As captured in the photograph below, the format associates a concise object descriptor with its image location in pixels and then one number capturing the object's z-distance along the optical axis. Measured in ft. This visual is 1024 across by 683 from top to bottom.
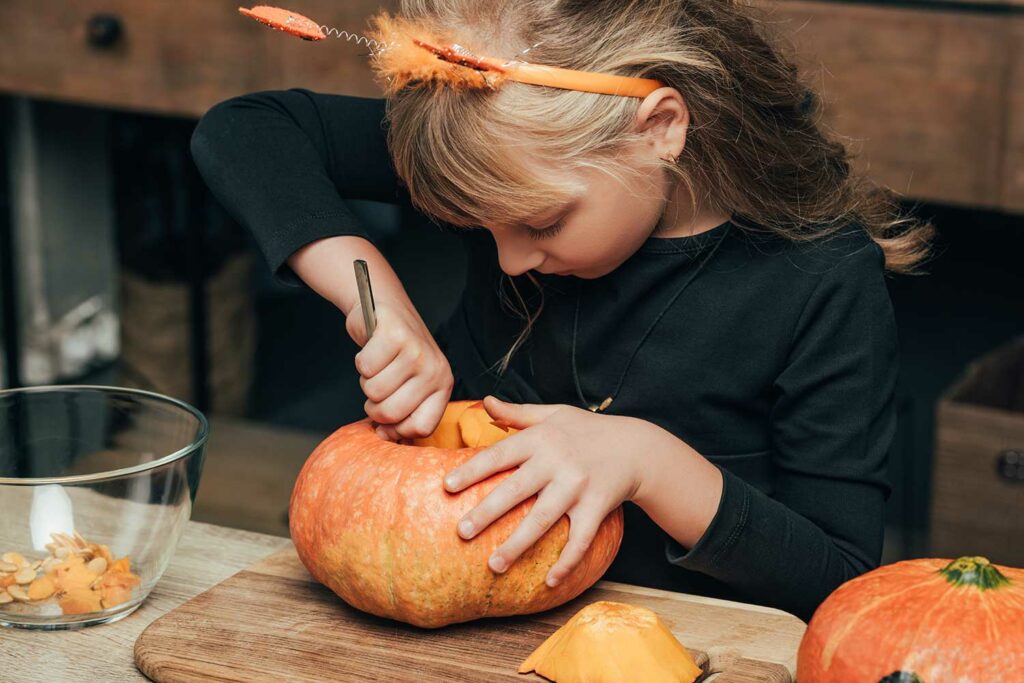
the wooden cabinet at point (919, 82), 5.24
